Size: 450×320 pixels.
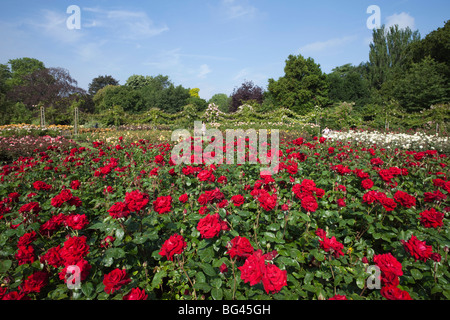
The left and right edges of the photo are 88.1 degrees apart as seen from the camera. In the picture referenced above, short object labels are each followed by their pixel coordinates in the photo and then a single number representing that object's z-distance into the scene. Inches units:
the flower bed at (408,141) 272.1
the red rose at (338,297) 41.1
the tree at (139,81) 2095.6
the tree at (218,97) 2612.0
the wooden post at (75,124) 542.0
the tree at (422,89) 772.0
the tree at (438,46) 926.3
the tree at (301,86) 1263.5
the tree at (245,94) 1339.8
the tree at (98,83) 2005.4
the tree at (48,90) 1099.9
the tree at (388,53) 1333.7
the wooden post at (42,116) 673.4
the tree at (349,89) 1219.9
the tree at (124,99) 1473.9
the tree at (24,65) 1963.6
